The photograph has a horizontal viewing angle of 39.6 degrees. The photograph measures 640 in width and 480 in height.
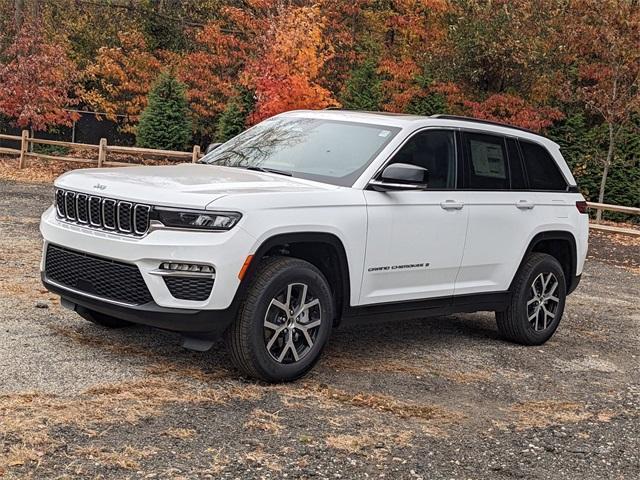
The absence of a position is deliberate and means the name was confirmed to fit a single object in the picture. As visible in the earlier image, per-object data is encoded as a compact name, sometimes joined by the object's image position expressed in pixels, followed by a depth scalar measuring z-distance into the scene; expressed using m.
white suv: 5.41
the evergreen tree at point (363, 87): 28.14
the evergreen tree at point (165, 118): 29.23
